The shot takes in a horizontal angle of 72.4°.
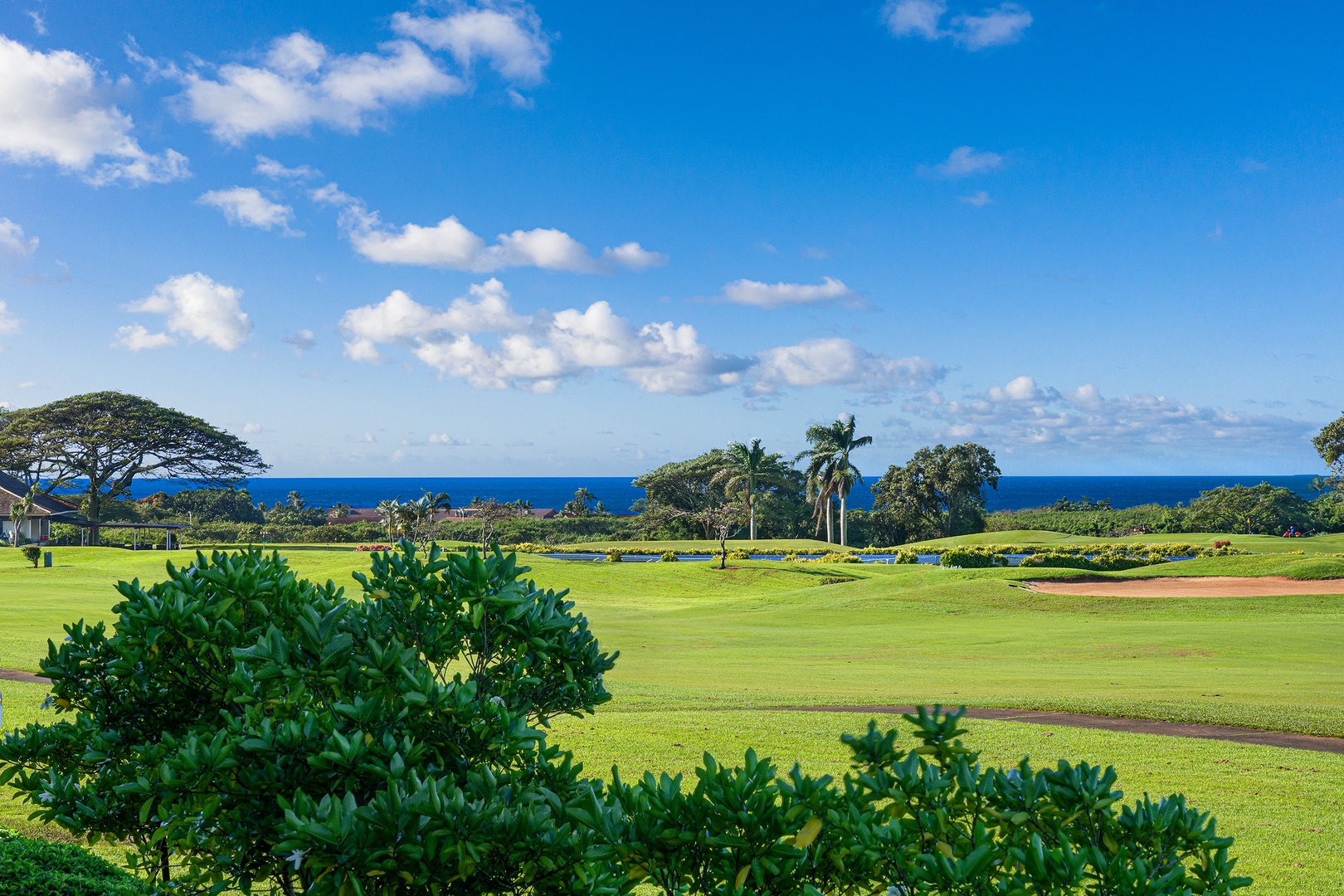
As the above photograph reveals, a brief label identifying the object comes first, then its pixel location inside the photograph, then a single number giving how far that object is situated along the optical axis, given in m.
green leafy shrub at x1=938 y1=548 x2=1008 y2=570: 38.78
